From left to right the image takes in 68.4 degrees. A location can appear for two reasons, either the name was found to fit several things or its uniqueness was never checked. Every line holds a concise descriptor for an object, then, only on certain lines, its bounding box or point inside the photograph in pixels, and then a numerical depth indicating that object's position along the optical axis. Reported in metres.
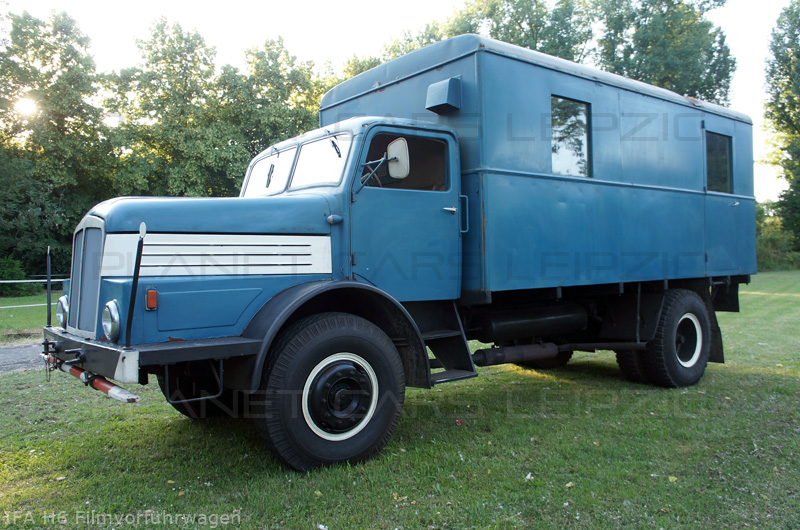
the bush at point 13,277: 22.81
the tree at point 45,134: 24.06
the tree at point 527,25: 30.44
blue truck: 4.00
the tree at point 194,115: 24.98
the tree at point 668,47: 29.19
